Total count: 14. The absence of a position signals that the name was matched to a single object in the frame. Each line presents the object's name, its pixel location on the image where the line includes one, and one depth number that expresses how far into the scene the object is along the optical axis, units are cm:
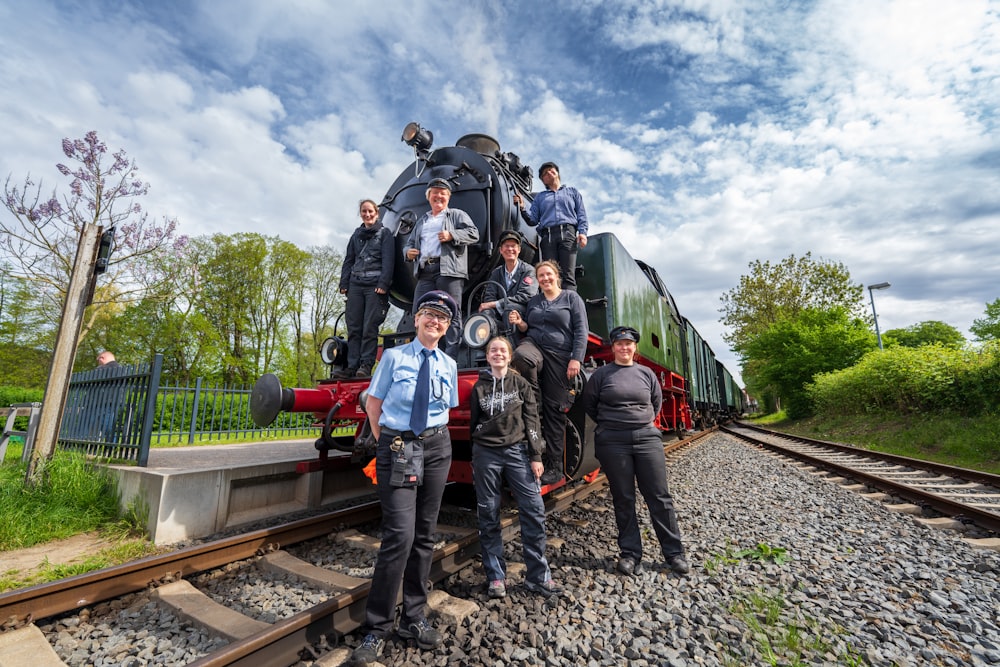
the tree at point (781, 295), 2522
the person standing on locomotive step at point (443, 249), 396
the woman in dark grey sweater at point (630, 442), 317
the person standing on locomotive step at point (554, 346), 339
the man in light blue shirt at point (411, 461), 217
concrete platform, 368
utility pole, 431
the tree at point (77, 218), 865
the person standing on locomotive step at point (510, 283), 366
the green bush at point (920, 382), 969
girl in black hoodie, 276
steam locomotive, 363
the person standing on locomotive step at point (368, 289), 462
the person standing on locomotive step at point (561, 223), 447
